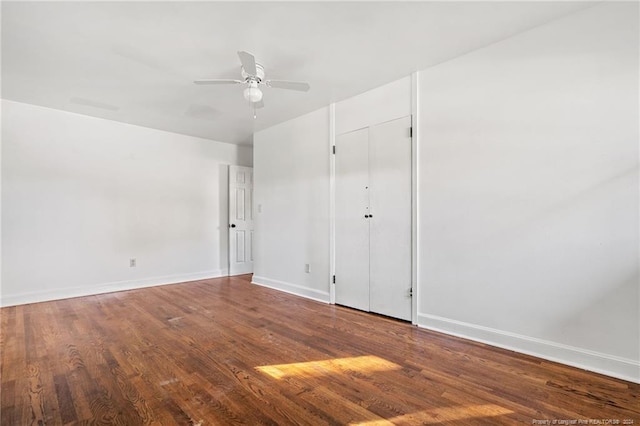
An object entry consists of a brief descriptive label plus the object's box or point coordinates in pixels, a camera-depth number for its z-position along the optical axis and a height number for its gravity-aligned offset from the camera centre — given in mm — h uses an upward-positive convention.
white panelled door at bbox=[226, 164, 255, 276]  5621 -310
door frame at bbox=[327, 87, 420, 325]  2941 +106
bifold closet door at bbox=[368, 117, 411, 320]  3049 -73
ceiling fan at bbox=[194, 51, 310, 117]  2477 +1157
